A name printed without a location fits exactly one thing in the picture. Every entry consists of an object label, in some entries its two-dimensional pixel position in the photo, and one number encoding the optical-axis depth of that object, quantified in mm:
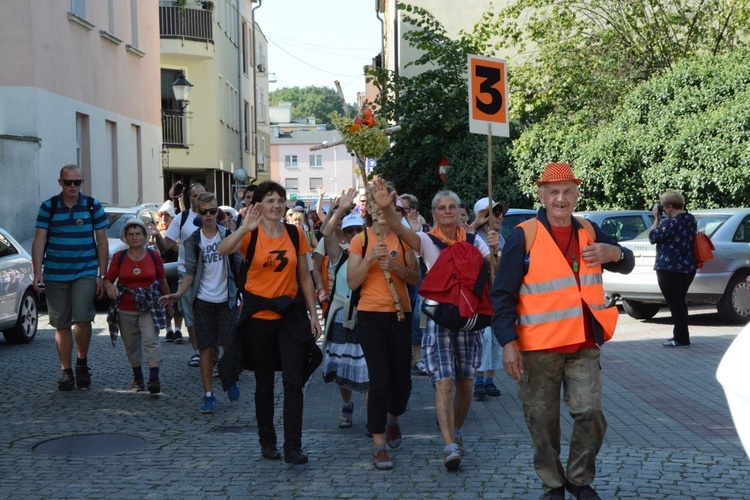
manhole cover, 7637
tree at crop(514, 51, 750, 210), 20250
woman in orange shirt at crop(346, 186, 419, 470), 7133
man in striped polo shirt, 10141
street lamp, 24781
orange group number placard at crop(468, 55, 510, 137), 8570
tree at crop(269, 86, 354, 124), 140450
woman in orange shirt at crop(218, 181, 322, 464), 7238
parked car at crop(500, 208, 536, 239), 17453
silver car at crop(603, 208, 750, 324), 14984
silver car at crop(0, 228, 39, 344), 13484
